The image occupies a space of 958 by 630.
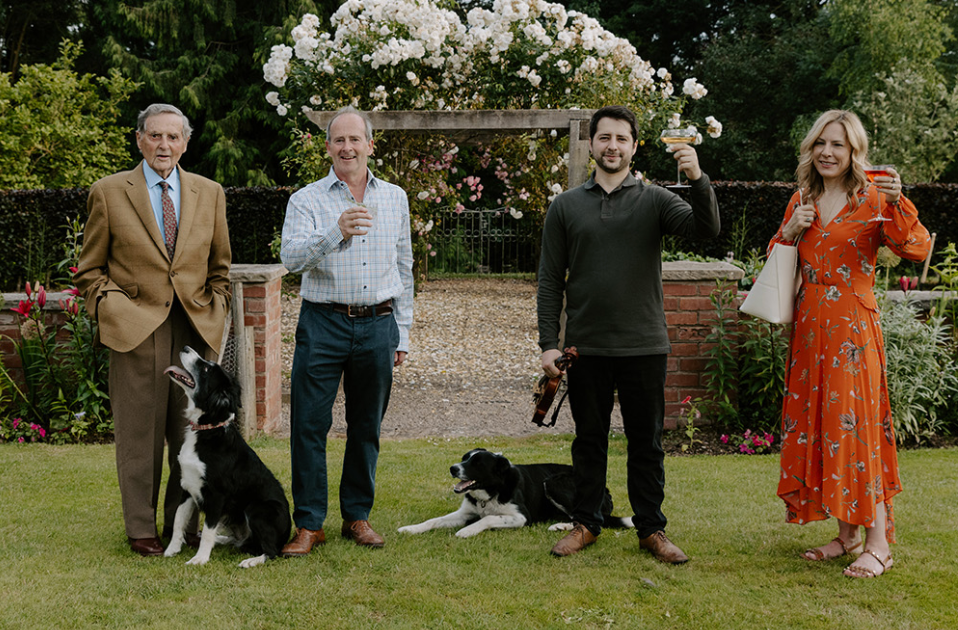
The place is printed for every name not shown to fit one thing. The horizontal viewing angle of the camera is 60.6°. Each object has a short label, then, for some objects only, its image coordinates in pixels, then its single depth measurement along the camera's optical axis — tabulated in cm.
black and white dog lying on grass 399
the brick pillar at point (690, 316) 565
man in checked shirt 355
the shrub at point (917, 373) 543
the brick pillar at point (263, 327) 584
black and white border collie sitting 343
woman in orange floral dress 332
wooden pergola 757
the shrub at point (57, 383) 570
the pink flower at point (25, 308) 568
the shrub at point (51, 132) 1237
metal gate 1598
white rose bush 798
